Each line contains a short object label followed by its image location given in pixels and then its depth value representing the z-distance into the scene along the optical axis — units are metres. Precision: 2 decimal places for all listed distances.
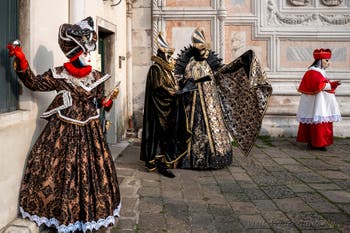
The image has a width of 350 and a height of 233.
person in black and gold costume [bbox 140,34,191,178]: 5.18
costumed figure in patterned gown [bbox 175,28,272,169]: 5.45
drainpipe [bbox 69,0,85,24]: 4.16
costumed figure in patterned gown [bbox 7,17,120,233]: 3.03
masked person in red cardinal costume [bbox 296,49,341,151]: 6.97
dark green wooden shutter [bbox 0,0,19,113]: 3.03
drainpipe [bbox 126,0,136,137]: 8.05
